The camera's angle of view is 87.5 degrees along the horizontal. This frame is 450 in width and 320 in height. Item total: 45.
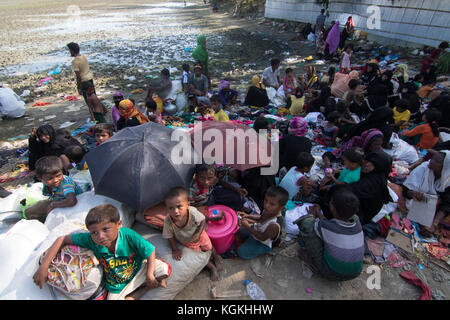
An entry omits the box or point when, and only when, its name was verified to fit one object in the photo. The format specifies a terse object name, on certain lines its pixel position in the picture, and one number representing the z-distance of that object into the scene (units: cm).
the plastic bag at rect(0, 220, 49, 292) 204
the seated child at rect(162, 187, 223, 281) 214
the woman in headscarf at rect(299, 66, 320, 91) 709
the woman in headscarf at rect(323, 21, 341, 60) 974
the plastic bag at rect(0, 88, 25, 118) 595
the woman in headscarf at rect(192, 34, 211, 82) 734
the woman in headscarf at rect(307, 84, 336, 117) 564
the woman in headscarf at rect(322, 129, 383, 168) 358
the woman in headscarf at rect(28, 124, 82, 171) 362
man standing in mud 547
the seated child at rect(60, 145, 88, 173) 357
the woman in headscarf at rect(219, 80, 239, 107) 637
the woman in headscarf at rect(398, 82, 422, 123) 502
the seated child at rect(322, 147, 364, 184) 293
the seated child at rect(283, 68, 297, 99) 656
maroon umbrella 298
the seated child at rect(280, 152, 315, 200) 310
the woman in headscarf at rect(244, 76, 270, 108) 635
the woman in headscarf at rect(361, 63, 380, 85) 659
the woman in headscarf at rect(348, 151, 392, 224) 284
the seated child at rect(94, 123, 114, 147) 353
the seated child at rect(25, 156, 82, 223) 243
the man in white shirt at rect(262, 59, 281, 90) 693
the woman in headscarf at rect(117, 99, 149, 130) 423
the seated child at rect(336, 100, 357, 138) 476
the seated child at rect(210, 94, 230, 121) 490
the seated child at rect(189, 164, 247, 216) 285
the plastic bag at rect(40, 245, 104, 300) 185
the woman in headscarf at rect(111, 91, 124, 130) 479
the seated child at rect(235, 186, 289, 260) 242
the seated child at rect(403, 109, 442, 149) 396
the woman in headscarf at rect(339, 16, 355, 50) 1029
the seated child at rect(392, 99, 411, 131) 483
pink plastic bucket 257
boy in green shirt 182
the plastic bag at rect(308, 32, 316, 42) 1293
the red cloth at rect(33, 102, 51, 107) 695
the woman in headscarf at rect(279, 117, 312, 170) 365
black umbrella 232
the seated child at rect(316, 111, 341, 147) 474
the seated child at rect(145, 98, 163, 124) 498
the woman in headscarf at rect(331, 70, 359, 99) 611
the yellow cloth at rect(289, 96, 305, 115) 600
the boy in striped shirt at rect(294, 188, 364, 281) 224
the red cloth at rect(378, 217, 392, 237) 298
